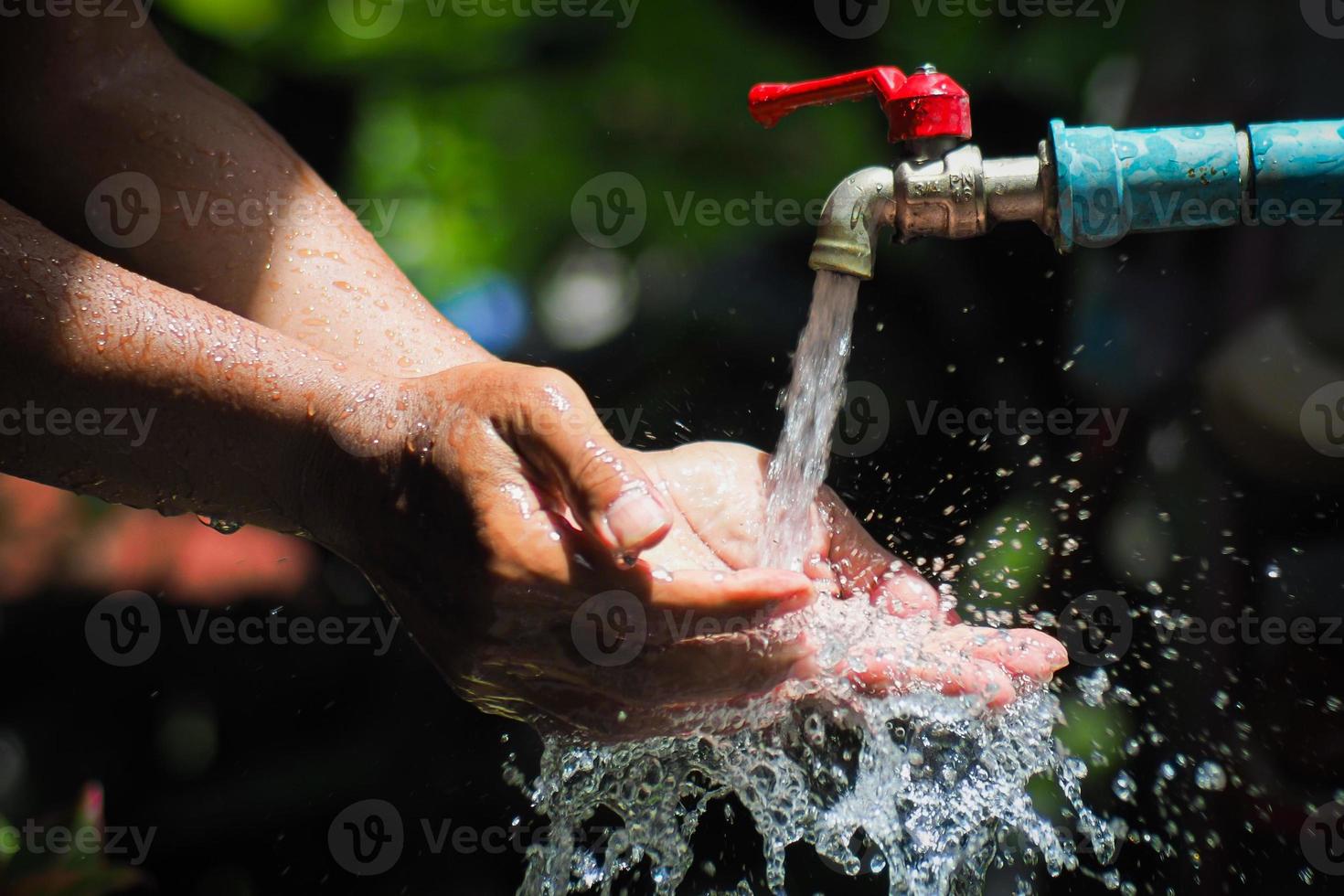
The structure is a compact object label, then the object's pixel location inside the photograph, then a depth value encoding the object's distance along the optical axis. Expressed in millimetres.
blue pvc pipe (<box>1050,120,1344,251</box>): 1693
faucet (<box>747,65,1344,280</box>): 1695
